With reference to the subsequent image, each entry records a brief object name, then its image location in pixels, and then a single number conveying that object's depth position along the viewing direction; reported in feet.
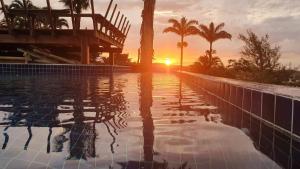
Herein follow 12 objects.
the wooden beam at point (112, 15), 38.16
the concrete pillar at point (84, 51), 33.48
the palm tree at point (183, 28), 87.26
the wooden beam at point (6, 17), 31.62
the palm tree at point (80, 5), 67.57
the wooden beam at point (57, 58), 38.22
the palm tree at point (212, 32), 86.25
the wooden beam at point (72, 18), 30.81
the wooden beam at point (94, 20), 31.42
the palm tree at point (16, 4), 77.76
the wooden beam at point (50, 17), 30.58
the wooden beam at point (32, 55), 36.82
